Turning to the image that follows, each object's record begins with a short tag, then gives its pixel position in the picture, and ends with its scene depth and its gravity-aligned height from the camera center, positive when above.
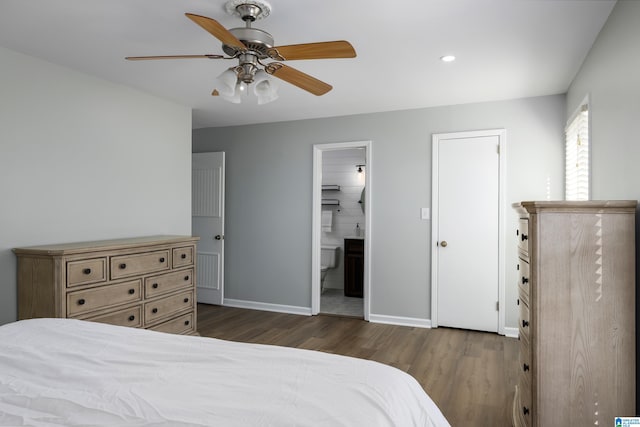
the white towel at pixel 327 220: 6.45 -0.11
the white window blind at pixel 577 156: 2.92 +0.48
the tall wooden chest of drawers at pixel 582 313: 1.72 -0.44
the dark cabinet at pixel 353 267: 5.84 -0.80
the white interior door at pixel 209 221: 5.20 -0.11
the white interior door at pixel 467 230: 4.08 -0.17
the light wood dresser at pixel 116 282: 2.68 -0.53
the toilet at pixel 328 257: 6.31 -0.70
